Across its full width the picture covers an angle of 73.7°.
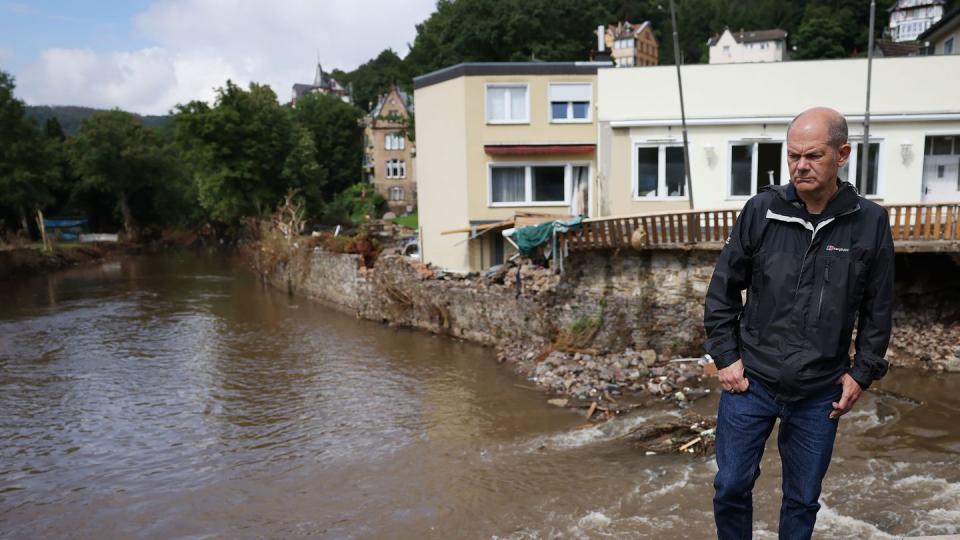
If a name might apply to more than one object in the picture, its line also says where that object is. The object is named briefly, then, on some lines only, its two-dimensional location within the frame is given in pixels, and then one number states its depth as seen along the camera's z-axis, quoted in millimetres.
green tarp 16594
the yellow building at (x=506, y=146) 19844
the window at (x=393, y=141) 60844
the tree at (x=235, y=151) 36844
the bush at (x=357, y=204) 52459
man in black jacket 3062
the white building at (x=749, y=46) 70938
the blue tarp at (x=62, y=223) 47750
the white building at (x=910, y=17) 69750
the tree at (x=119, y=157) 45875
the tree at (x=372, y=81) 79700
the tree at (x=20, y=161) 38219
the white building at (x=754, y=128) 17172
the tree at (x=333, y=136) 62969
